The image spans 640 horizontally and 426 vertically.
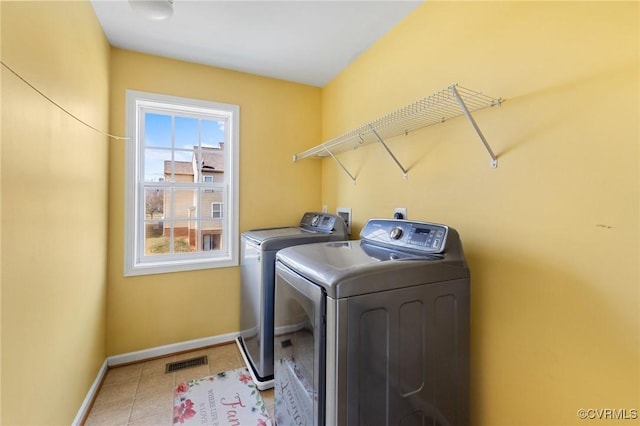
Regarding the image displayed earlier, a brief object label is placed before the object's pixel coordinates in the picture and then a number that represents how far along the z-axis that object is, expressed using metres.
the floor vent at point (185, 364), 2.21
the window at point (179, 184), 2.30
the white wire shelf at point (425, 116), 1.26
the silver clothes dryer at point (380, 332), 0.98
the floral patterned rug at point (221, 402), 1.70
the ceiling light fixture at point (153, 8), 1.49
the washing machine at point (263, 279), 1.97
